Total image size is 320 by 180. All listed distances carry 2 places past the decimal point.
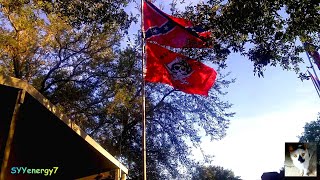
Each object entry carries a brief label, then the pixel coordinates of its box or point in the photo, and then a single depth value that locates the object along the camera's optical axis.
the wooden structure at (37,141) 5.23
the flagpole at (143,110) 7.24
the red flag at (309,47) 6.28
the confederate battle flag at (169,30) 6.91
